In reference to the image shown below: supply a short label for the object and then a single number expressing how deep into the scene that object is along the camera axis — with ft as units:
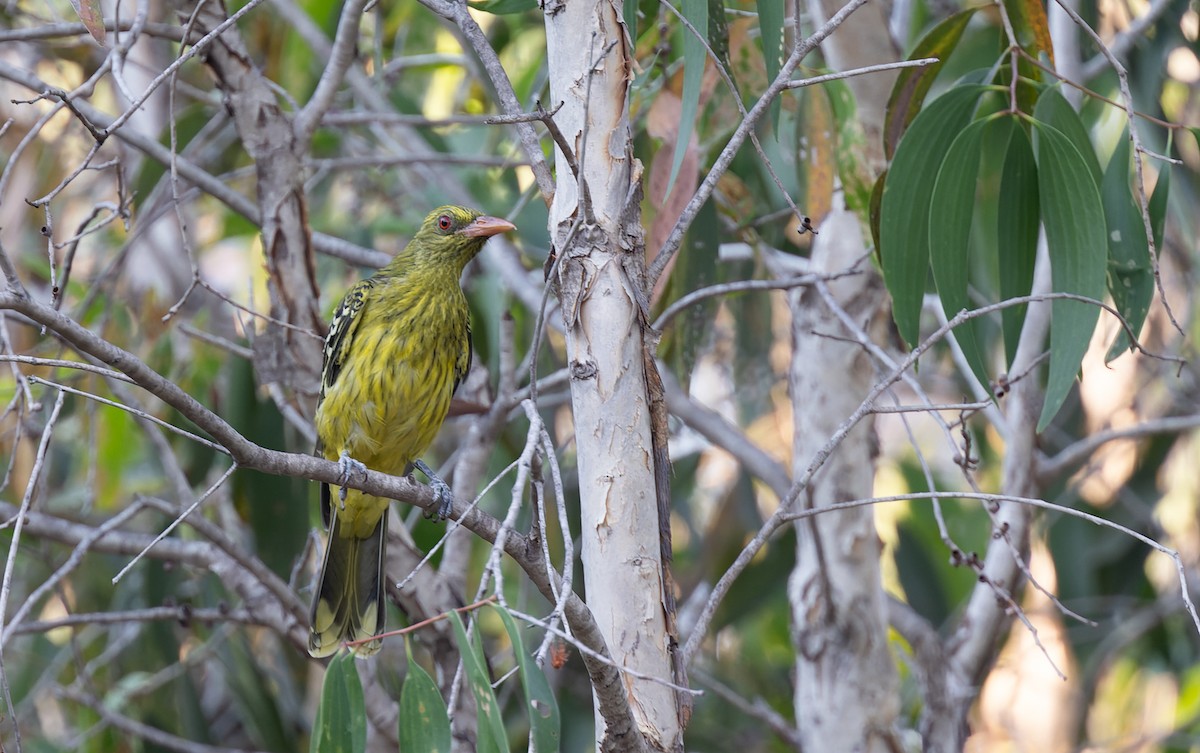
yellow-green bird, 25.45
